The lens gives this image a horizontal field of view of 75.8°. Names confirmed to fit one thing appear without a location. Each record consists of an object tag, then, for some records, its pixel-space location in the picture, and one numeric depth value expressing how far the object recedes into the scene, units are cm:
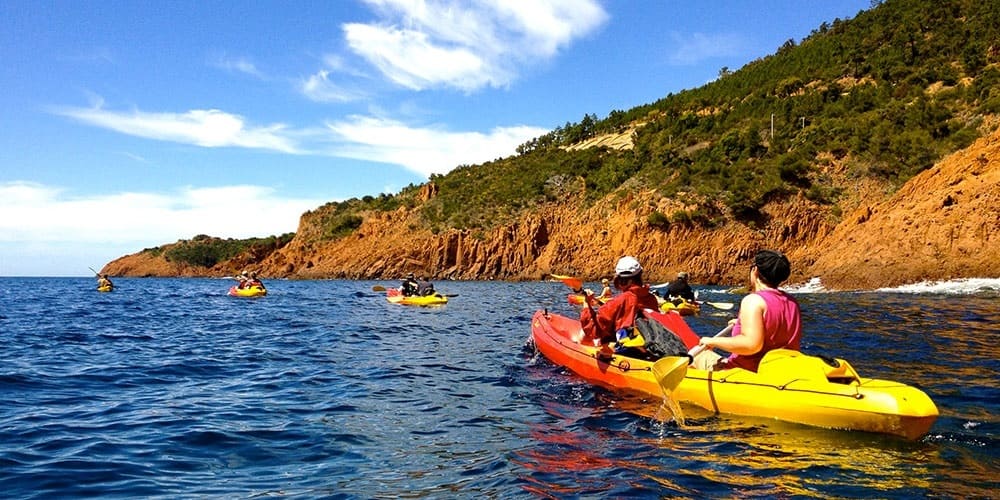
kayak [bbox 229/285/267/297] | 3236
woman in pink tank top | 636
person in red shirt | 881
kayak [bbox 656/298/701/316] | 1788
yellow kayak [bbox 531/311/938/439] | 567
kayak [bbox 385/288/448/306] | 2472
